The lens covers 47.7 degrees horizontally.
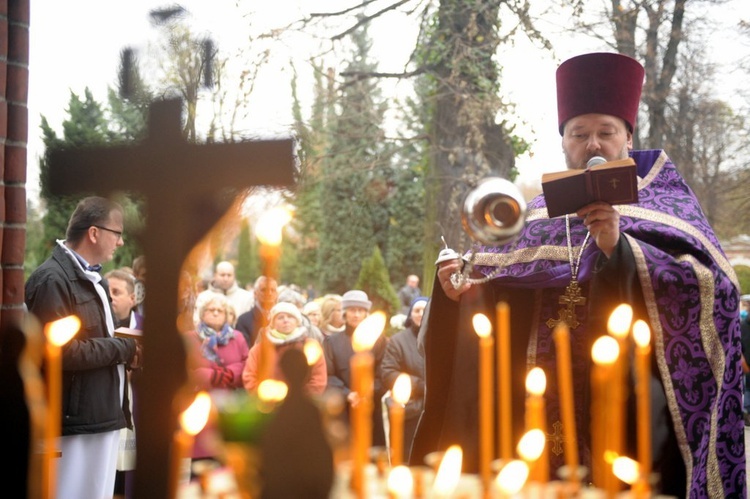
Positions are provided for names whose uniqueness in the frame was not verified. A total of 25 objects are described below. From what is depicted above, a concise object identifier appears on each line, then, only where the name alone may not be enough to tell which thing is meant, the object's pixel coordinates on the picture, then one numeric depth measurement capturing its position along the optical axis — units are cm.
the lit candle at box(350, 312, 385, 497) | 108
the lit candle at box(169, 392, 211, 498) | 120
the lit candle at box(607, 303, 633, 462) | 140
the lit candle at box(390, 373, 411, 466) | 132
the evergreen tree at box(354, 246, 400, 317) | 1605
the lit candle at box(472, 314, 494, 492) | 136
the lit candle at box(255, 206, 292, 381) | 107
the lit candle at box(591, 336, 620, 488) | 148
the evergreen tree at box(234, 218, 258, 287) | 2579
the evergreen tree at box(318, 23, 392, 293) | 2262
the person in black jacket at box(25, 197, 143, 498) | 397
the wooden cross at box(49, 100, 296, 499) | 122
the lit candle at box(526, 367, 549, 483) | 138
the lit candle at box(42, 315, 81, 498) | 115
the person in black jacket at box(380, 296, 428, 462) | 680
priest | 308
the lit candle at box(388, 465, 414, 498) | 128
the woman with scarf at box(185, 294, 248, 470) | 571
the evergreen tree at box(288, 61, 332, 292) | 2897
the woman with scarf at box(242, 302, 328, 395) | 541
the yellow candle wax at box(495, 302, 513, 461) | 155
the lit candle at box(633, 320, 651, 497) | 122
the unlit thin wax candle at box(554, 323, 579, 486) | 141
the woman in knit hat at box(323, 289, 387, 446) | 672
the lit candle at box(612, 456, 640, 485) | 137
